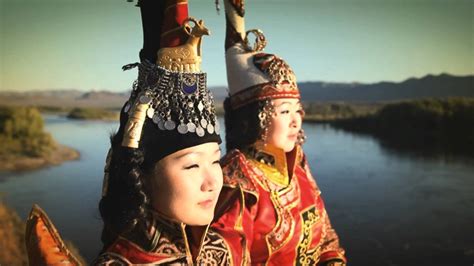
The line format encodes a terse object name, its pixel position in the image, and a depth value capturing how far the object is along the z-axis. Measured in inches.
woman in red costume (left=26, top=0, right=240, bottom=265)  56.8
